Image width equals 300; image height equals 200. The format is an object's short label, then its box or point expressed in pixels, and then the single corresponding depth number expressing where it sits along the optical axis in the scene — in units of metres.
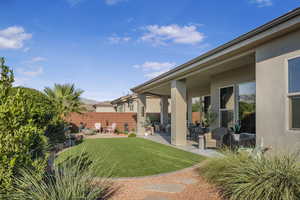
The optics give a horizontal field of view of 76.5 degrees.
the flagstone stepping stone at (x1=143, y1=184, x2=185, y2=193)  3.98
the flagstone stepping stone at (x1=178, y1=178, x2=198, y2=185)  4.39
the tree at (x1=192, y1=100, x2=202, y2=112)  16.96
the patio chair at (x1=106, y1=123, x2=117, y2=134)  17.62
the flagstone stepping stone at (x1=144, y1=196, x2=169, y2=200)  3.59
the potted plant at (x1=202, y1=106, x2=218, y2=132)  9.77
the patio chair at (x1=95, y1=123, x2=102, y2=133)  17.69
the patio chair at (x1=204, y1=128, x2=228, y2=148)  7.98
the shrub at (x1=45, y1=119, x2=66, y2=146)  4.78
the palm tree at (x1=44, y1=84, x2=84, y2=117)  10.74
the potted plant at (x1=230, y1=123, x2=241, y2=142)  7.18
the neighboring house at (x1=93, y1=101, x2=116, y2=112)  32.06
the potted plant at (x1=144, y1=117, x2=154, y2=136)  15.86
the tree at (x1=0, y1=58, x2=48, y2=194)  2.46
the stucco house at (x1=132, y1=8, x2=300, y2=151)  4.44
